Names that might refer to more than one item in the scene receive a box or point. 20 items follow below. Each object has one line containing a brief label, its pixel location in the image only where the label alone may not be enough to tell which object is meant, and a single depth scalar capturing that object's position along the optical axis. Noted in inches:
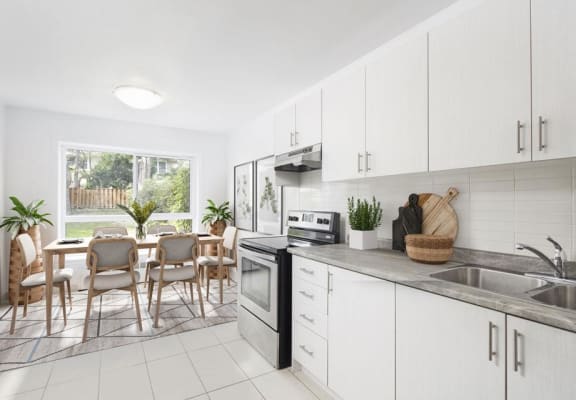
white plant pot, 89.4
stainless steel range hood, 99.0
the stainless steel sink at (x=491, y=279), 57.6
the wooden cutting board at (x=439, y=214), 75.2
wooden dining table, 112.7
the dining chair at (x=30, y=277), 113.7
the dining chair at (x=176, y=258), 125.6
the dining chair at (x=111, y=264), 112.8
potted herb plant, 89.6
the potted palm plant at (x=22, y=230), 142.9
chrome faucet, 54.0
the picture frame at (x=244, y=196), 178.1
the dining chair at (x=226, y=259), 152.2
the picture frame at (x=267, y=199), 150.1
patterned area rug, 100.8
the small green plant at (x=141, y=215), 142.1
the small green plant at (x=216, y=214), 197.5
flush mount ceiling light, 116.3
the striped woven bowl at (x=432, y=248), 67.1
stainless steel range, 90.0
